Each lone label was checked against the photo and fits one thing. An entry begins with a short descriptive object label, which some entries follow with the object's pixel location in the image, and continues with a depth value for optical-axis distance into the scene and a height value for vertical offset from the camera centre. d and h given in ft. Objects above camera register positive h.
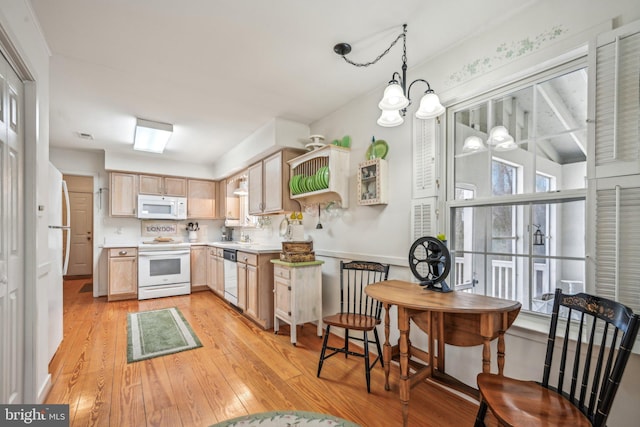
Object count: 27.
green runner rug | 9.32 -4.47
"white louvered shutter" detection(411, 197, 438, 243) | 7.41 -0.10
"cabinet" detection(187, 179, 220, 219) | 19.24 +0.98
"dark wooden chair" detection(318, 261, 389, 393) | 7.36 -2.84
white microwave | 17.34 +0.40
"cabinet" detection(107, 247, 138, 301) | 15.62 -3.27
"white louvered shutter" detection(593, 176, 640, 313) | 4.50 -0.42
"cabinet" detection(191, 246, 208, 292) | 17.79 -3.38
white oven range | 15.93 -3.19
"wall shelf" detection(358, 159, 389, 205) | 8.69 +0.97
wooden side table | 9.95 -2.82
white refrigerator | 8.13 -1.44
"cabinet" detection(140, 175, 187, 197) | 17.71 +1.77
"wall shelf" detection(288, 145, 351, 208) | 9.95 +1.36
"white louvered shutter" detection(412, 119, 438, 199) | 7.50 +1.47
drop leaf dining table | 5.21 -2.25
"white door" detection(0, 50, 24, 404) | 5.01 -0.43
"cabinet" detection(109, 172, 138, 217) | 16.88 +1.14
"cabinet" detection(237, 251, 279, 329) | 11.44 -3.01
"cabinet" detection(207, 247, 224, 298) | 15.70 -3.26
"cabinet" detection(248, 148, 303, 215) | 12.35 +1.30
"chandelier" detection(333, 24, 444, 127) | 5.83 +2.25
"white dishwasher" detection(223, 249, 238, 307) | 13.56 -3.07
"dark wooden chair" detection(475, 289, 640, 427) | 3.46 -2.56
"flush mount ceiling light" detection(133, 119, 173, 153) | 12.00 +3.49
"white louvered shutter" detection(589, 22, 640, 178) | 4.55 +1.82
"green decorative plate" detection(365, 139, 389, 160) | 8.91 +1.99
